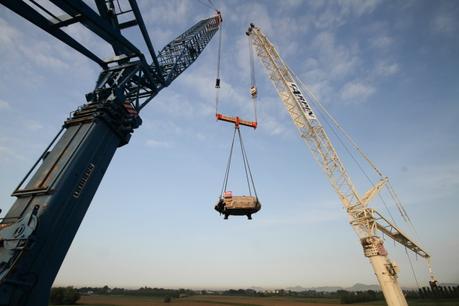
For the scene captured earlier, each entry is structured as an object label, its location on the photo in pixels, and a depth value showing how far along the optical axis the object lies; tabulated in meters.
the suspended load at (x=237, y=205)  13.84
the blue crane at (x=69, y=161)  6.71
